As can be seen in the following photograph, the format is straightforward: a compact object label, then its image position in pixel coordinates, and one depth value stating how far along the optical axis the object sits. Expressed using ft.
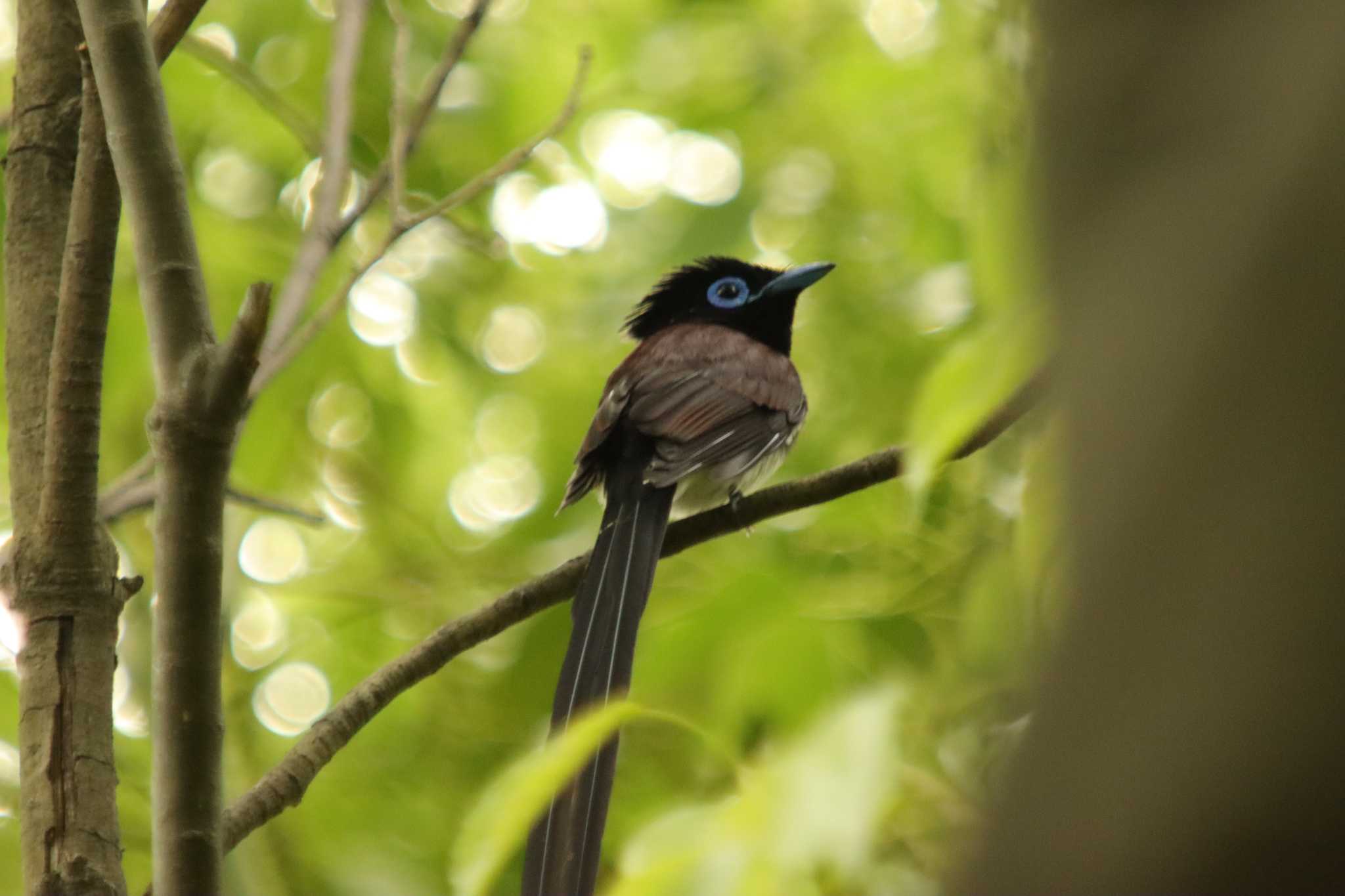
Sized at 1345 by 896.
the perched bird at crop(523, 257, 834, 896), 19.12
